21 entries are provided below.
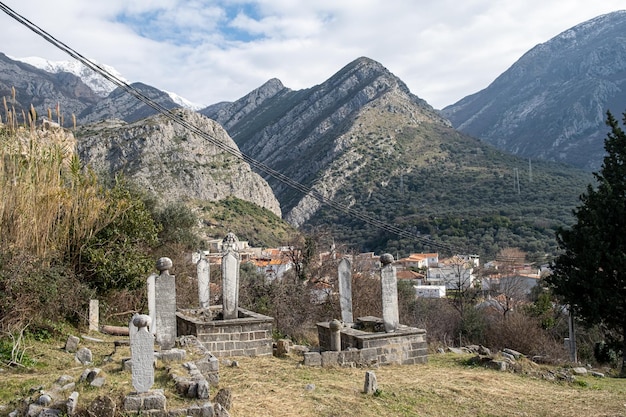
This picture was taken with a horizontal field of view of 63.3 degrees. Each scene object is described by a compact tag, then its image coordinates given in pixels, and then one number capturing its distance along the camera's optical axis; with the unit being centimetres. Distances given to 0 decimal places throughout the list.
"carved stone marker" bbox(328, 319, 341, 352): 1024
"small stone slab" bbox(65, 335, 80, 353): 992
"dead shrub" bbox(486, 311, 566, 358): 1748
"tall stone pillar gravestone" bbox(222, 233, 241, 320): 1147
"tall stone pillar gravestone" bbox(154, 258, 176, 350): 899
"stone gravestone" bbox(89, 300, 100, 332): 1242
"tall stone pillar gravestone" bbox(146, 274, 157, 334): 970
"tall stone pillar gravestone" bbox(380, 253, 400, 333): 1128
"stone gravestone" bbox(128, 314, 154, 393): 575
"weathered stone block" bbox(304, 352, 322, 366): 997
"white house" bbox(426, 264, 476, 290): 4994
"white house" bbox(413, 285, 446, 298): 4312
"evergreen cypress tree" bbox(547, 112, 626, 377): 1544
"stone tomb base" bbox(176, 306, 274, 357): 1082
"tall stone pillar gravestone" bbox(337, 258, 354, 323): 1216
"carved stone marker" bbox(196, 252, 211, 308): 1246
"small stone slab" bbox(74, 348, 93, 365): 849
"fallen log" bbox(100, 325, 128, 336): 1247
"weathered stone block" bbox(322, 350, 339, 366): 999
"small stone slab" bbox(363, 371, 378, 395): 789
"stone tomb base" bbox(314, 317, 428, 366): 1023
